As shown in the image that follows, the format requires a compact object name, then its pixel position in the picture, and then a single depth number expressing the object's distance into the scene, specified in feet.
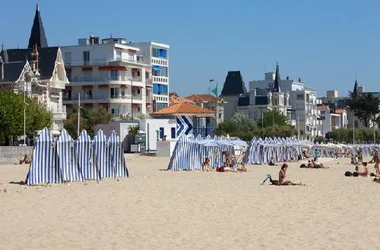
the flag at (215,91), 338.21
